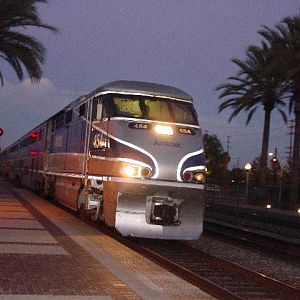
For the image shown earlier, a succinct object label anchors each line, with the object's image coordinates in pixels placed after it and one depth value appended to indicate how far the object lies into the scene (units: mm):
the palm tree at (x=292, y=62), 32531
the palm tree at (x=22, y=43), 25188
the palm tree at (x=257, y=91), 38469
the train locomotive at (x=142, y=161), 13523
